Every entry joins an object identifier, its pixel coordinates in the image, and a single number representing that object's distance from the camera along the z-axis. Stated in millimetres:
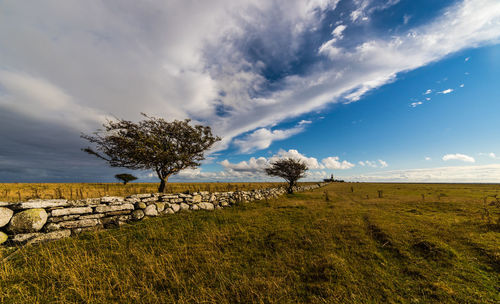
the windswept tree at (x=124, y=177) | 44719
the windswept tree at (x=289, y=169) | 24906
